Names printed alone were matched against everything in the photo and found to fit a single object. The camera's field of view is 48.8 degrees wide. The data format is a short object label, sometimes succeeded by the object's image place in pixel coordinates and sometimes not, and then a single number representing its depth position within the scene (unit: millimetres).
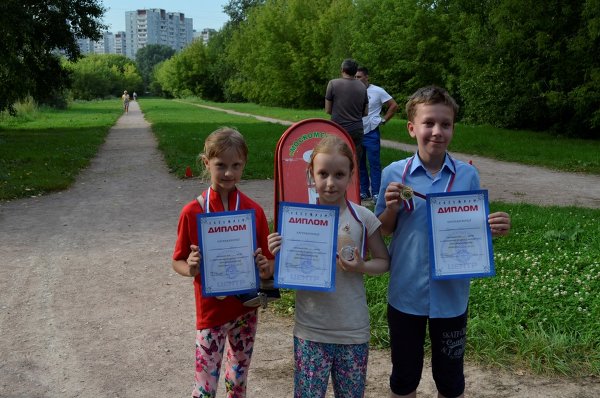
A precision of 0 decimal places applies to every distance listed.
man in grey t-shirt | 8891
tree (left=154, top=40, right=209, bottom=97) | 103312
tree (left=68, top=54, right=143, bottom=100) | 118438
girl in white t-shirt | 2805
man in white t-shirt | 9625
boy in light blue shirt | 2918
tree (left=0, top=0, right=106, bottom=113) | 20812
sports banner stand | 4738
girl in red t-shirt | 3037
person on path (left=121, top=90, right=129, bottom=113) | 56312
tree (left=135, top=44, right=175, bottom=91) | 182562
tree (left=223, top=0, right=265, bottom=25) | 86062
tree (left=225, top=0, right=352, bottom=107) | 51812
